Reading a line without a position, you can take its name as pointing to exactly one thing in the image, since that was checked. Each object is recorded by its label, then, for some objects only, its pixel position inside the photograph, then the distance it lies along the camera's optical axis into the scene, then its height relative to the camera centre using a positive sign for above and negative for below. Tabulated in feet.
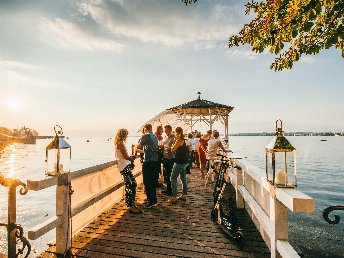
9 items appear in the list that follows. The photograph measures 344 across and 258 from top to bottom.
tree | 12.54 +6.40
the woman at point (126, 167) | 20.25 -2.65
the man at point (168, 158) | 26.38 -2.51
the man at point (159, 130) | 30.64 +0.76
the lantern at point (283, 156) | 10.62 -1.07
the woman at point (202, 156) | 37.52 -3.20
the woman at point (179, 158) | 23.48 -2.15
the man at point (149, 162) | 21.97 -2.41
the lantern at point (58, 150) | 13.26 -0.80
